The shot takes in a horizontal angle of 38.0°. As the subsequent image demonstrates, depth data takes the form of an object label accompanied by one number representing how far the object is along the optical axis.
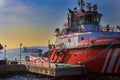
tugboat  19.27
